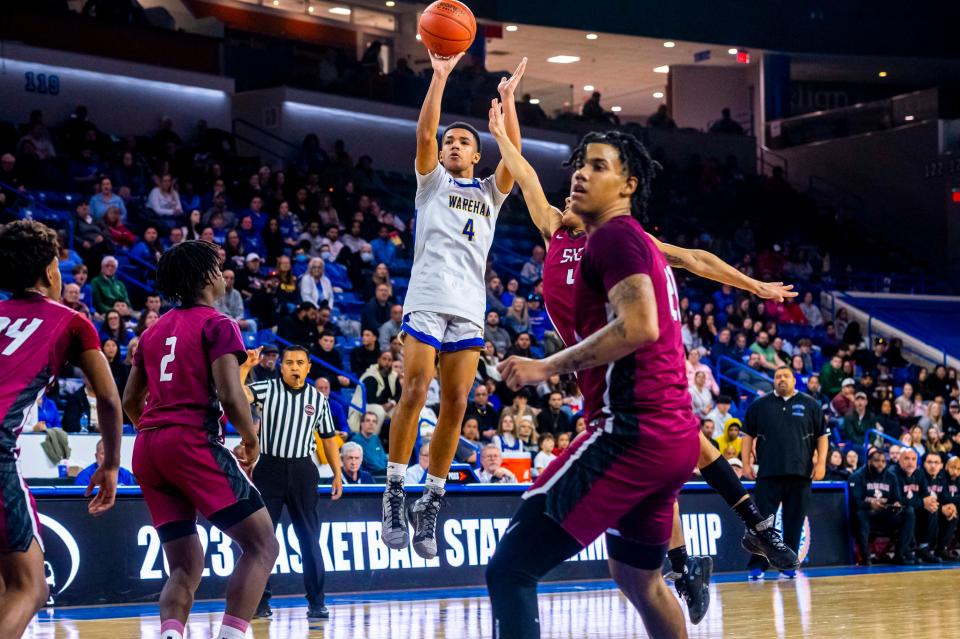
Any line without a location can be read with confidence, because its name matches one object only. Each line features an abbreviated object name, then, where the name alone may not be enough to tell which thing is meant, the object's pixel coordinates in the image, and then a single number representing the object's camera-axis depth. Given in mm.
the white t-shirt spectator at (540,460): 14461
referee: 10070
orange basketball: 6855
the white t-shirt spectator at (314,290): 16844
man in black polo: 13227
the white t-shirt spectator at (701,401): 17375
